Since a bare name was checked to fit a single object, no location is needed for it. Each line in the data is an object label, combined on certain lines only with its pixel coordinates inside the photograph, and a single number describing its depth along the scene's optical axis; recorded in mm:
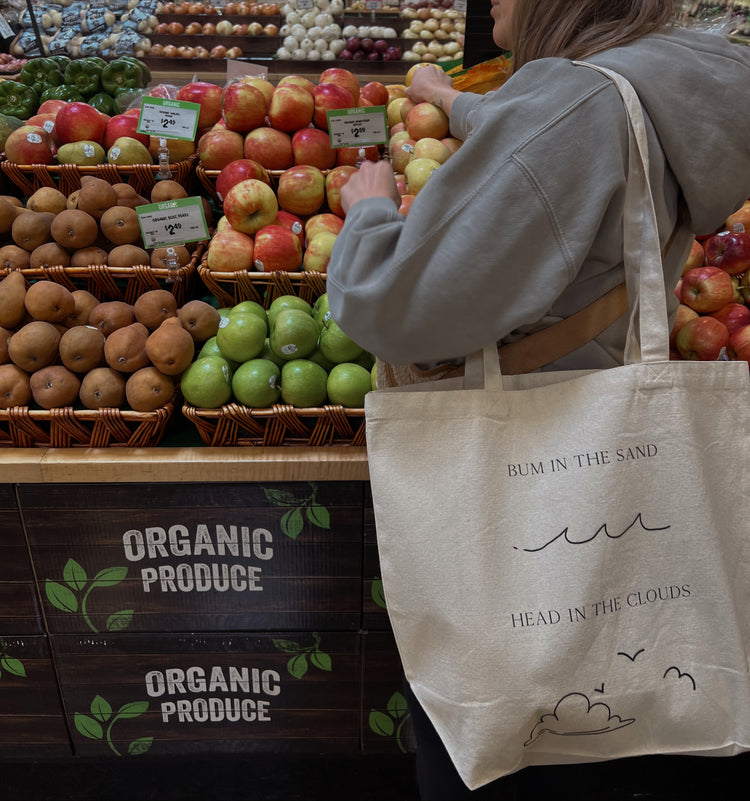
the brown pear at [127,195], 1793
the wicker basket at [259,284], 1699
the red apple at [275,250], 1728
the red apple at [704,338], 1736
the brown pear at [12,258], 1691
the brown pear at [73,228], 1688
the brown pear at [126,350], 1506
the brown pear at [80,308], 1631
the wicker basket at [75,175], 1886
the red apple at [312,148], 1967
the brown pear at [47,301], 1541
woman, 814
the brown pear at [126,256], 1705
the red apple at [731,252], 1948
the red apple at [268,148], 1953
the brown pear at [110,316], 1599
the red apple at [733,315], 1828
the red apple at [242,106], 1943
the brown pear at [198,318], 1604
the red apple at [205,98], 2111
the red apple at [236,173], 1843
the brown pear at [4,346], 1547
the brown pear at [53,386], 1475
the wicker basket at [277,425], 1466
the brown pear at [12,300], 1561
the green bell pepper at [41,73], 2465
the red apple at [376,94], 2270
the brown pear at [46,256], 1696
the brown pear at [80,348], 1511
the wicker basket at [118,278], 1676
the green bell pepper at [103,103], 2279
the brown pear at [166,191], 1811
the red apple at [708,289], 1825
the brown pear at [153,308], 1615
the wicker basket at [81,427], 1459
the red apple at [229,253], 1727
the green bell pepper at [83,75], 2396
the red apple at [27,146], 1944
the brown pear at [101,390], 1488
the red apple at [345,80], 2143
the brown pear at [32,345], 1491
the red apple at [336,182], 1899
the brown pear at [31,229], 1710
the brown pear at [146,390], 1479
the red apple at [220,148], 1950
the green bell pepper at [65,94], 2346
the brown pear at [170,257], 1710
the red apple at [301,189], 1882
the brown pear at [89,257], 1723
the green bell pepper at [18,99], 2301
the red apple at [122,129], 2016
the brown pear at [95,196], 1733
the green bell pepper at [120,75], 2352
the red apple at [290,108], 1949
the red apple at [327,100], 2025
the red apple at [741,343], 1734
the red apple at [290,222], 1866
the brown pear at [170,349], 1487
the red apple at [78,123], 2012
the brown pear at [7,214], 1757
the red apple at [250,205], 1768
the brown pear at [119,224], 1733
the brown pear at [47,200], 1812
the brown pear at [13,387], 1485
